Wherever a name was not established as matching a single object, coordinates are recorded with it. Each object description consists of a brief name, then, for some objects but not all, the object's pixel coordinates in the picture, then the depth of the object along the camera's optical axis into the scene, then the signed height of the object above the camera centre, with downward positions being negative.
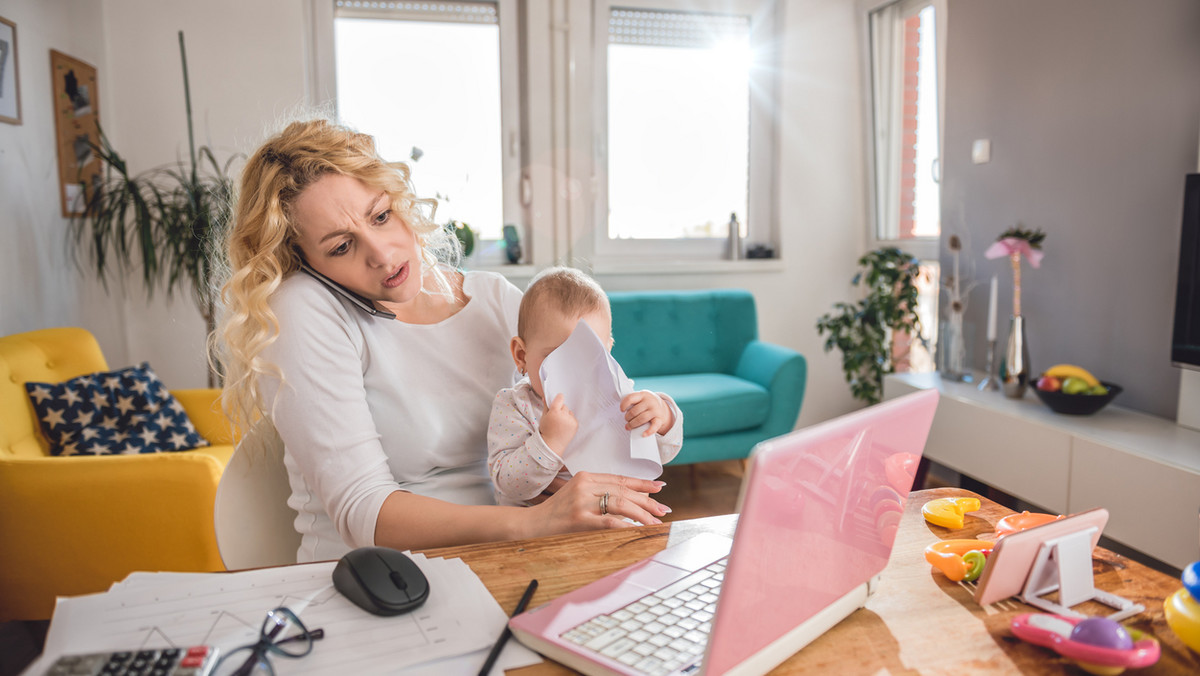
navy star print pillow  2.17 -0.48
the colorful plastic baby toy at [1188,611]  0.59 -0.30
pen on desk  0.58 -0.32
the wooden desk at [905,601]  0.58 -0.33
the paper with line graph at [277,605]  0.59 -0.32
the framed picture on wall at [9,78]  2.49 +0.66
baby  1.01 -0.22
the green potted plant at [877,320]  3.28 -0.33
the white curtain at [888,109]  3.84 +0.74
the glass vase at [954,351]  2.93 -0.42
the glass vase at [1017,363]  2.54 -0.41
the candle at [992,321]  2.74 -0.29
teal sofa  3.03 -0.53
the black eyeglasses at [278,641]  0.57 -0.31
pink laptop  0.49 -0.26
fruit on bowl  2.23 -0.46
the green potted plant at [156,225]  2.83 +0.16
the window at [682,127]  3.84 +0.68
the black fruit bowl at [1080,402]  2.22 -0.49
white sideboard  1.81 -0.63
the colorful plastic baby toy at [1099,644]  0.54 -0.31
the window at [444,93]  3.58 +0.83
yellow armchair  1.87 -0.67
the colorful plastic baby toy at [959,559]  0.72 -0.32
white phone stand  0.66 -0.31
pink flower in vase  2.57 -0.01
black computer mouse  0.65 -0.30
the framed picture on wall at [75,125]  2.87 +0.58
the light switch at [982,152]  2.94 +0.38
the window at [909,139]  3.60 +0.57
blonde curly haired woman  0.94 -0.15
